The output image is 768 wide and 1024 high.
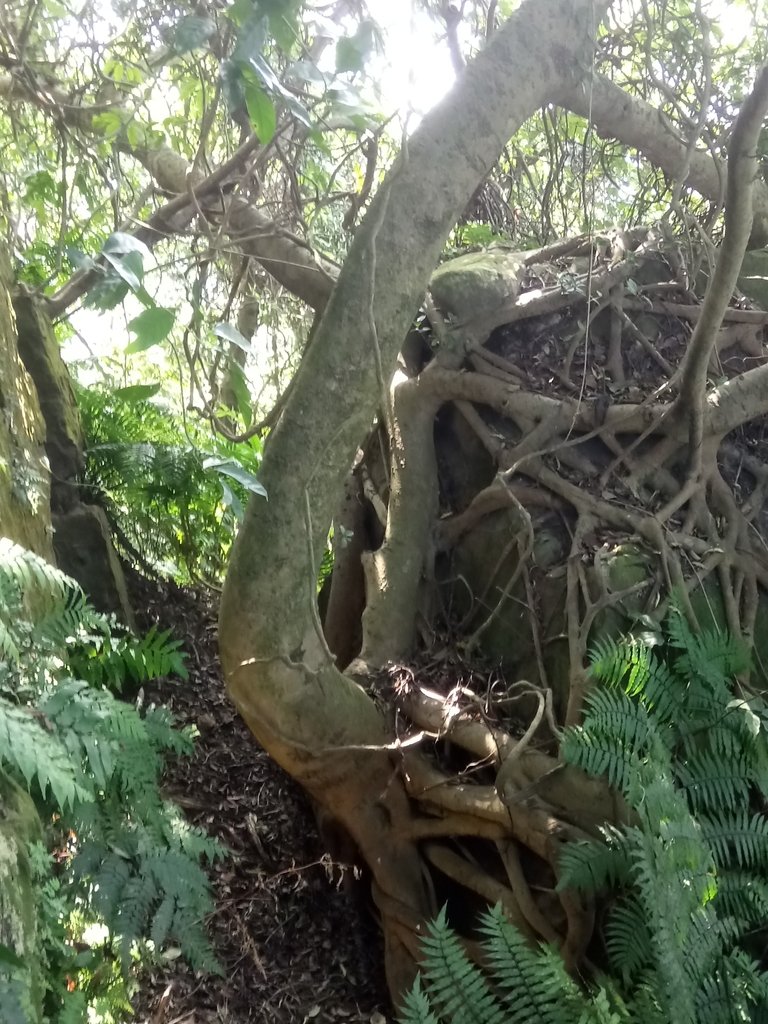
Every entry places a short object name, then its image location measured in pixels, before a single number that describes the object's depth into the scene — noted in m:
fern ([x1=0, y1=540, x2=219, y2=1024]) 2.25
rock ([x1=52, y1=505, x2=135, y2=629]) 4.20
